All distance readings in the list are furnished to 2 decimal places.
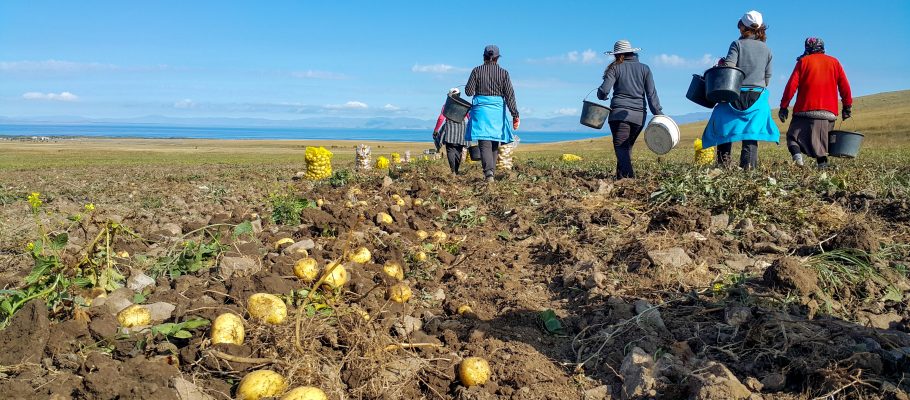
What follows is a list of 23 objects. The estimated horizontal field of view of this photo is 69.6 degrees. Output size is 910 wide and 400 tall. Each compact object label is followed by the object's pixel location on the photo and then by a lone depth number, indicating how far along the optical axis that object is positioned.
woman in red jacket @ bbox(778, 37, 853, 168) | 8.27
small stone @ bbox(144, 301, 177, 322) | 3.39
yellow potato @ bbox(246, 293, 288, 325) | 3.31
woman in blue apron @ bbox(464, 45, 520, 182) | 9.19
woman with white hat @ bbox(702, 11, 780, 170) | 7.81
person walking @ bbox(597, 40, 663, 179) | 8.51
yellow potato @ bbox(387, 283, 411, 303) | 4.01
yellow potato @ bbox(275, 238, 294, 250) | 5.11
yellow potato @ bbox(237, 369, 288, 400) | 2.75
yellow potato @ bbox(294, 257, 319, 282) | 4.19
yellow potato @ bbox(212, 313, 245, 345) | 3.05
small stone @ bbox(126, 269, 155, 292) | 3.97
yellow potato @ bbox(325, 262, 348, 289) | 3.92
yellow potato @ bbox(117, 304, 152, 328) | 3.26
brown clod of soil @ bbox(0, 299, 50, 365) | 2.81
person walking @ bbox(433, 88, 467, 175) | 10.28
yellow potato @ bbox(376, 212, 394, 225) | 6.19
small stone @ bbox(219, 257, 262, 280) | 4.25
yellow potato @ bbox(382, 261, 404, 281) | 4.56
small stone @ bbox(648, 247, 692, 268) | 4.45
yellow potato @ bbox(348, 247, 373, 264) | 4.71
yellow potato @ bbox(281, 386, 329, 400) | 2.66
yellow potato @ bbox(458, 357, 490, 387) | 3.11
